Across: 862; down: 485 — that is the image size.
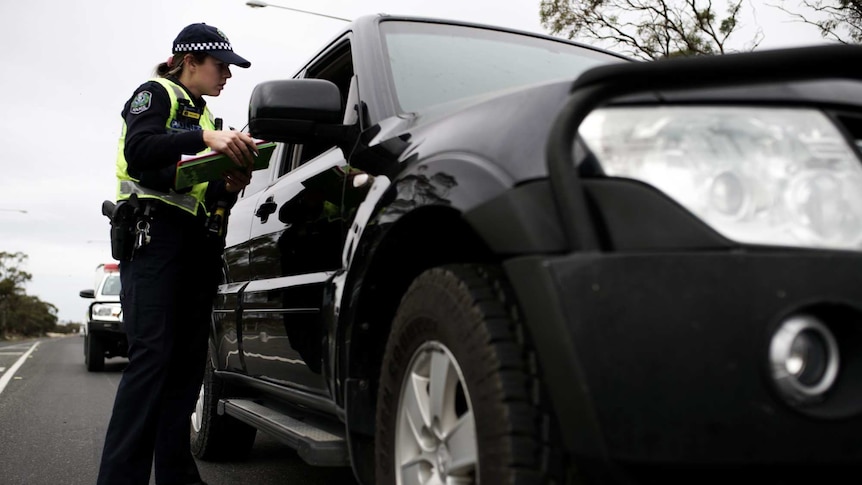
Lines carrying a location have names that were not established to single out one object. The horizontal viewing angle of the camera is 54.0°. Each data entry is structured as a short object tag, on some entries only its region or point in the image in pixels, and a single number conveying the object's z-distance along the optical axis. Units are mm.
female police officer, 3219
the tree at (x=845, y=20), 18438
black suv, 1312
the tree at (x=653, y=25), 21688
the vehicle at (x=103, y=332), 13516
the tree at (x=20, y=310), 90562
